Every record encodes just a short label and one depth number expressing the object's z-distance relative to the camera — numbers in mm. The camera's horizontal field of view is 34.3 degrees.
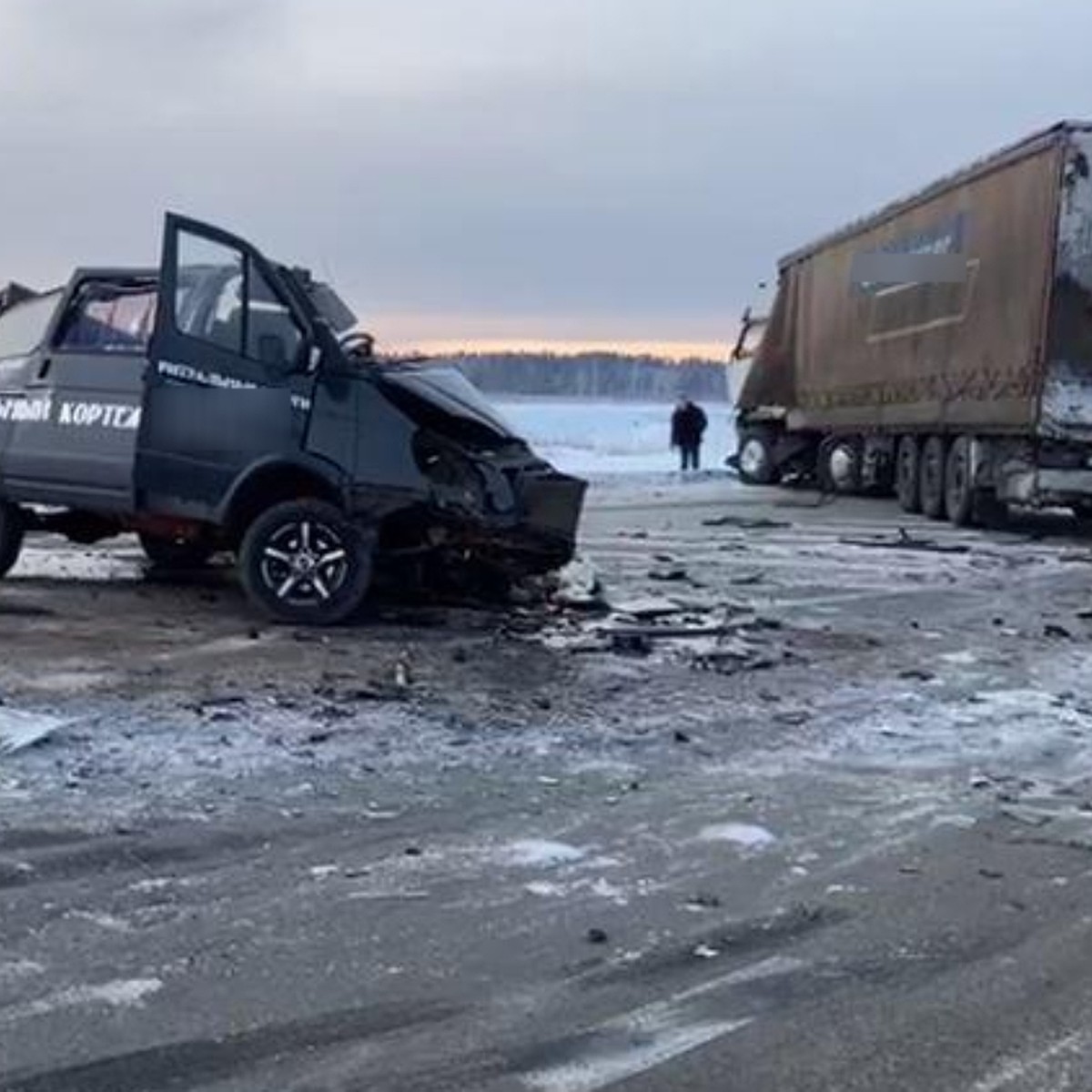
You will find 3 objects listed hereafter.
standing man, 39875
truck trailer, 18625
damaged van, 10867
